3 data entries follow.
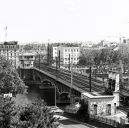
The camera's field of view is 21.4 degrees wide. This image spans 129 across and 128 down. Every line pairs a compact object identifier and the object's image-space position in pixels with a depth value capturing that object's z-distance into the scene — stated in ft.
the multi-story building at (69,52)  472.73
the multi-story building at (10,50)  402.11
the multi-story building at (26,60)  391.65
